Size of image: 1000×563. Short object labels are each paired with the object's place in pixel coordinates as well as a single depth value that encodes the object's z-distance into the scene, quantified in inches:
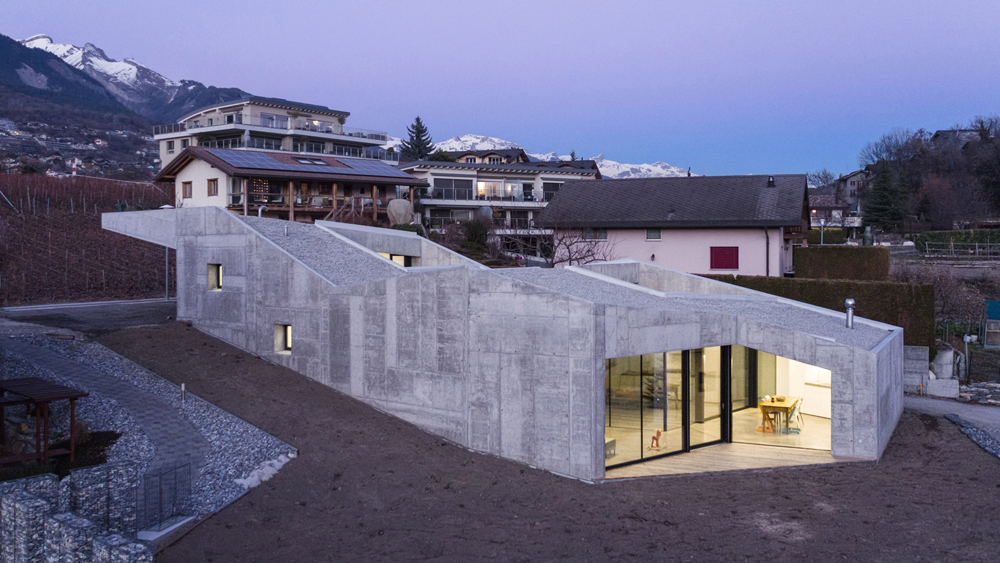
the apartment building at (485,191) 1979.6
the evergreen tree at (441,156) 2549.2
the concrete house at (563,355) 517.0
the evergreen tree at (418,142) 3228.3
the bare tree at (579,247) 1296.8
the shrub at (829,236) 2224.4
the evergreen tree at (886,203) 2452.0
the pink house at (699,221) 1187.9
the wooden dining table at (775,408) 616.2
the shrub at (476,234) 1590.8
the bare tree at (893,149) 3078.2
